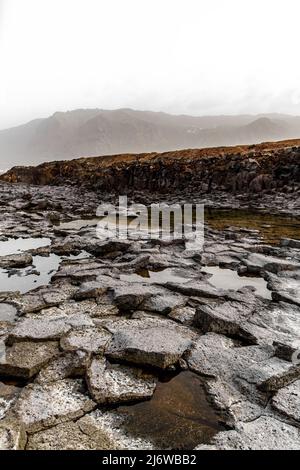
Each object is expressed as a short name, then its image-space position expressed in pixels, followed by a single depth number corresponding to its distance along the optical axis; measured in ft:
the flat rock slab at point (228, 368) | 10.73
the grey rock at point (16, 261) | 25.59
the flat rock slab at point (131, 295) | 17.93
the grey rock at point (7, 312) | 16.16
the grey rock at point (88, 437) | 9.00
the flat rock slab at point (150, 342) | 12.64
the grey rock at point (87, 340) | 13.30
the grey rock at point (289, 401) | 10.21
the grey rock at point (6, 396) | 10.21
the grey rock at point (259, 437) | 9.01
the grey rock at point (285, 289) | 18.94
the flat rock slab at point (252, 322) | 14.79
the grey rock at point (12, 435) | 8.76
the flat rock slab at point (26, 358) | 11.87
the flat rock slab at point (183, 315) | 16.28
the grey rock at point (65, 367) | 11.79
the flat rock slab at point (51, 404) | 9.78
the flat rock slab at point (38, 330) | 13.87
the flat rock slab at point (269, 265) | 24.44
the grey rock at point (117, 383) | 10.89
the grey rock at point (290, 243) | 31.48
